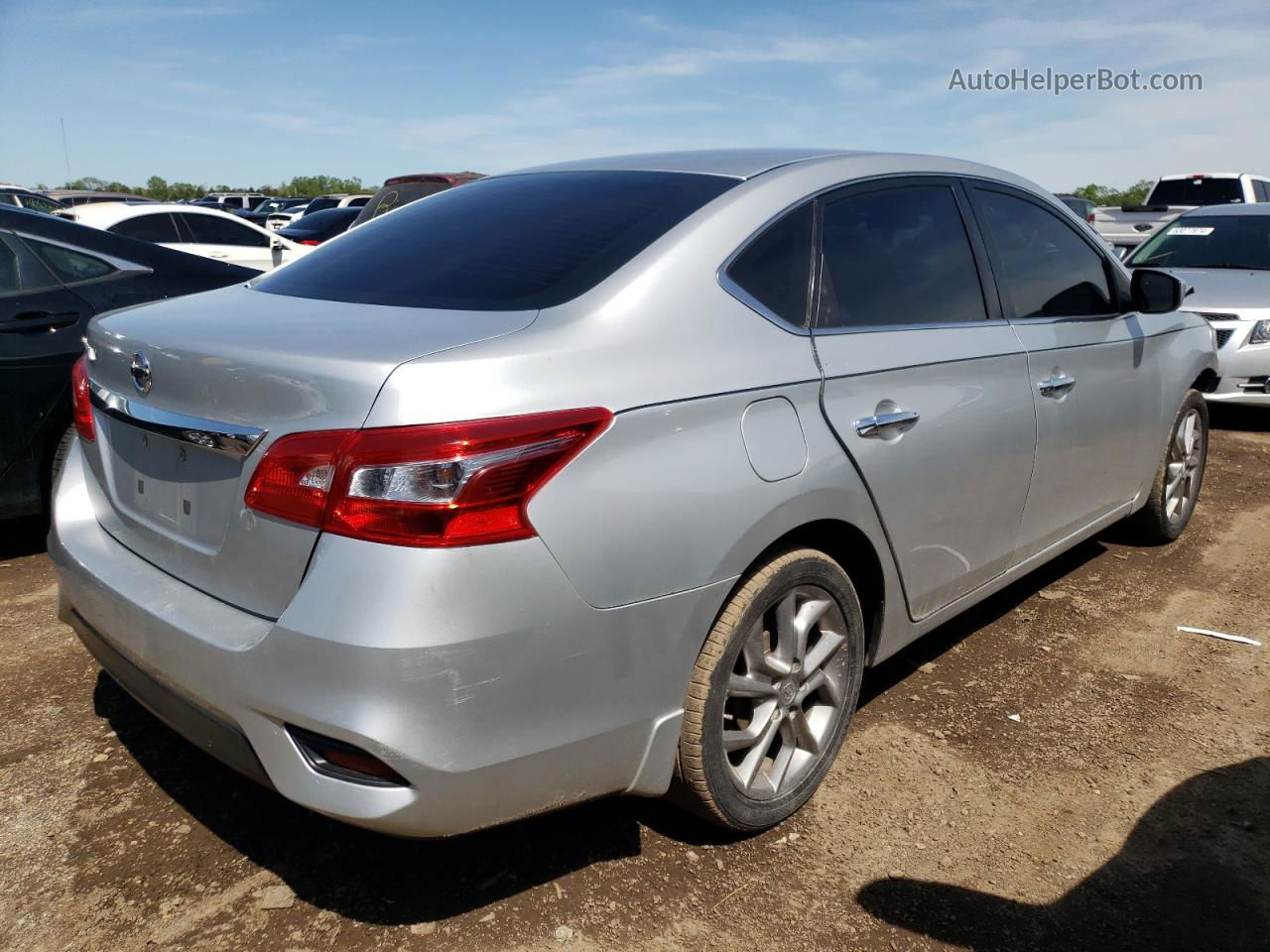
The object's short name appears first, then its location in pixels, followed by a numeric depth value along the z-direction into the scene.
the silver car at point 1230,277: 7.21
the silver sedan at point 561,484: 1.86
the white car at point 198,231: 9.83
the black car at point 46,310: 4.04
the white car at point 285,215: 24.88
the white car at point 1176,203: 14.97
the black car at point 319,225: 14.12
